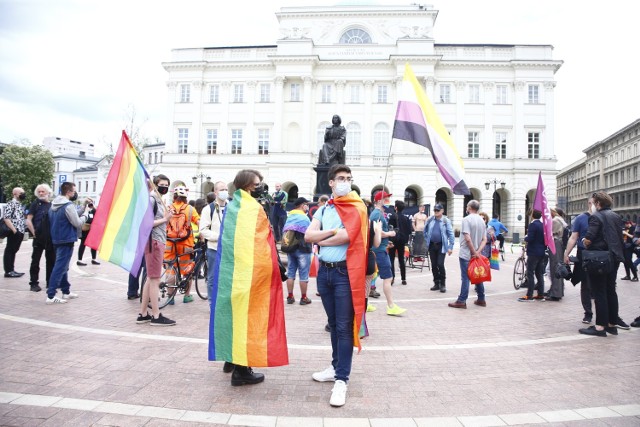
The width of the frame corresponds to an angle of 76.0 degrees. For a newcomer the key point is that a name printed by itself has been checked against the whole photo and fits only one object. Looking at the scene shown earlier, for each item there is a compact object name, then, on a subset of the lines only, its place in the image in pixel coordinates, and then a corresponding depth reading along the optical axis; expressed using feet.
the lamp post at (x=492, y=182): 117.60
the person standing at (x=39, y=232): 27.35
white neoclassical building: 131.23
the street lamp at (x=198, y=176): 134.31
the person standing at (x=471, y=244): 26.25
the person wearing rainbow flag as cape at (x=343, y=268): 12.41
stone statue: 46.55
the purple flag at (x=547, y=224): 27.76
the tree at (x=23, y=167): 186.39
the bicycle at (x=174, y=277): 25.00
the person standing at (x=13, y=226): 32.50
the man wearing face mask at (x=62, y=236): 24.77
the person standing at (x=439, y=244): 32.89
